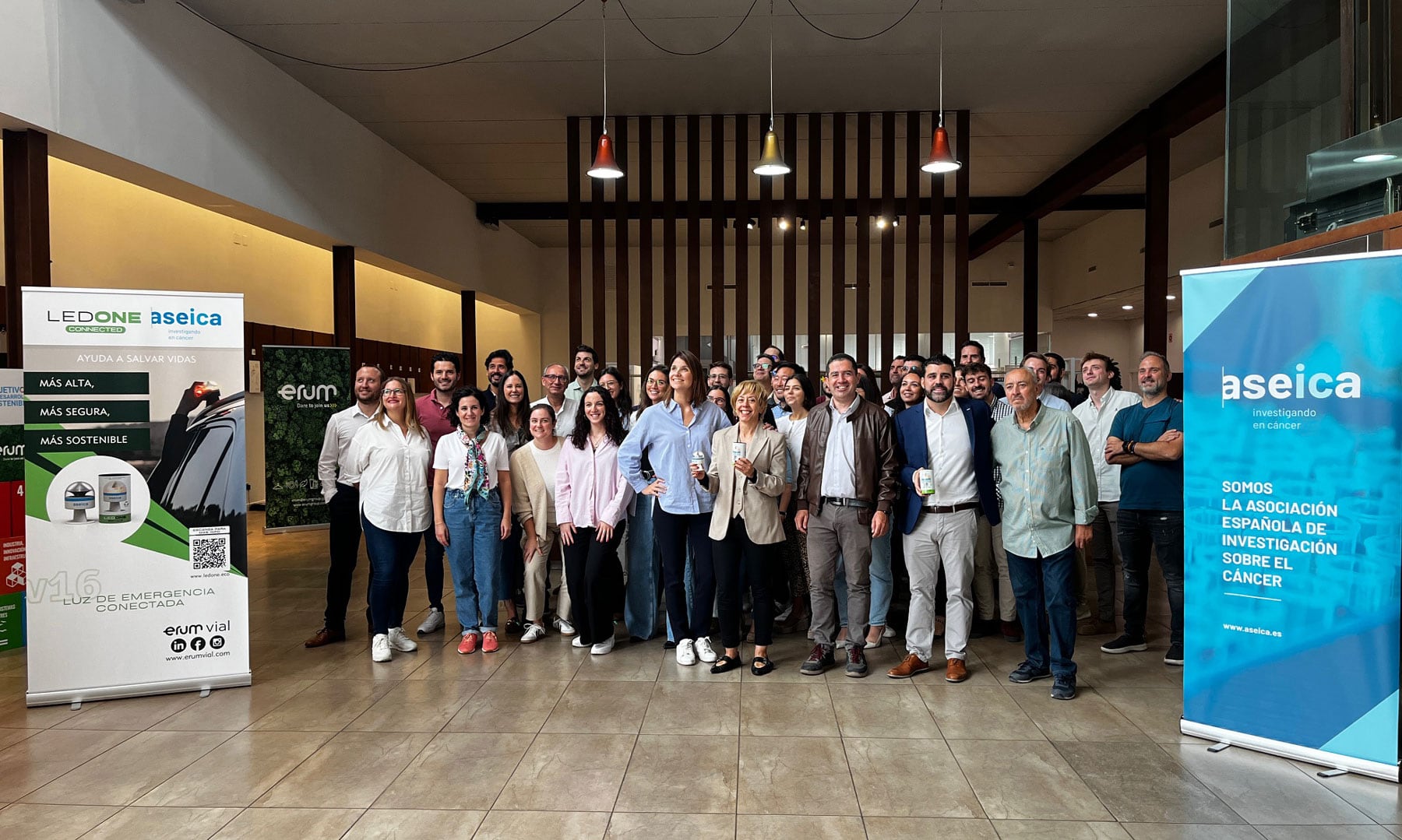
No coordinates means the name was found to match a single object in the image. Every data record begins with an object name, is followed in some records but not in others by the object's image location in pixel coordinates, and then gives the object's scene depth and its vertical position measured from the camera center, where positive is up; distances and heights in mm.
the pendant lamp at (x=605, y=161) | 6758 +1920
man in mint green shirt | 4238 -519
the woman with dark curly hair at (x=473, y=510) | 5055 -646
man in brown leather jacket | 4570 -519
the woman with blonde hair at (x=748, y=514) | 4594 -615
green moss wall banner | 9406 -174
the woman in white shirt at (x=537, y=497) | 5191 -588
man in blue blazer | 4480 -561
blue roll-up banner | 3281 -455
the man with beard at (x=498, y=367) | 5961 +246
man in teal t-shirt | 4746 -465
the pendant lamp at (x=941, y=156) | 6668 +1908
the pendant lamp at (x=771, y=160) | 6512 +1844
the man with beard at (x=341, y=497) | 5113 -569
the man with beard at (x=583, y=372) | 6141 +209
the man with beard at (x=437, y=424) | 5508 -140
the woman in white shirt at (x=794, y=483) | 4980 -495
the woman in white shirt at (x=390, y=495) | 4840 -529
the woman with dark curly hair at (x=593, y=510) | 4965 -636
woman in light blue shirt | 4715 -428
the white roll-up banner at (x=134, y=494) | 4188 -452
